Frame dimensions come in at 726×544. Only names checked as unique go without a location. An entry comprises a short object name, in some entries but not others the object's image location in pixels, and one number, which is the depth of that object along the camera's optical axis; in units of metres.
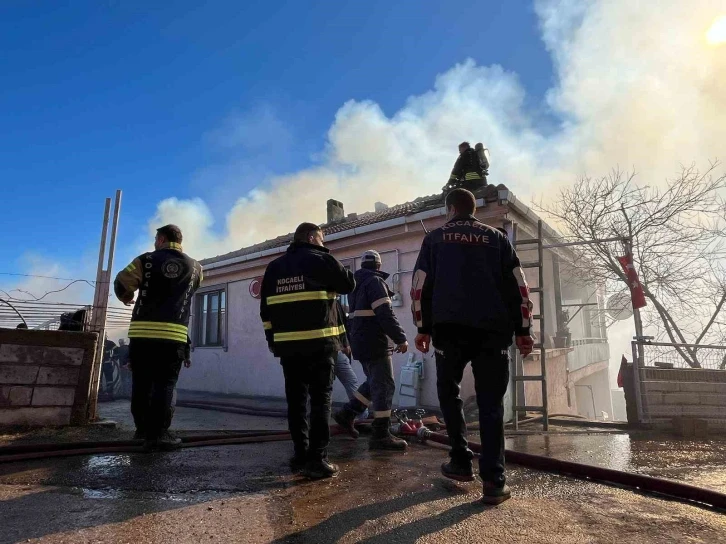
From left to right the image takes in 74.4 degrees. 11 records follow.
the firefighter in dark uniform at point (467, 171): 8.32
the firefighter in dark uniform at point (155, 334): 3.79
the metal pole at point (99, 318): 4.91
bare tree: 10.10
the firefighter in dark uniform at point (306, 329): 3.21
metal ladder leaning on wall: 5.84
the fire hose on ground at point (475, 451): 2.58
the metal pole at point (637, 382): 5.97
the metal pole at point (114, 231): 5.57
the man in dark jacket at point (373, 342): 4.36
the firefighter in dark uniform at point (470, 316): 2.78
